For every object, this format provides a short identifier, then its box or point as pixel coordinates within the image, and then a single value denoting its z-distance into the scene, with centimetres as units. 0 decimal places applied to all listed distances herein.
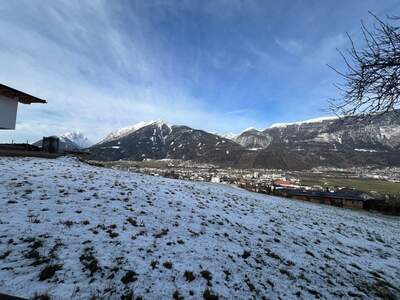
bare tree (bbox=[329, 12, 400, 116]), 418
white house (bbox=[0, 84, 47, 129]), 2092
